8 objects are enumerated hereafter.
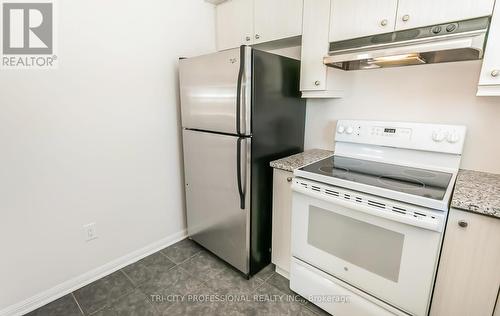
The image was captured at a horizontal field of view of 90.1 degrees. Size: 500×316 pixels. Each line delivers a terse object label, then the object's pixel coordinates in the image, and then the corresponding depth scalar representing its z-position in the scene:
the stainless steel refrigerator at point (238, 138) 1.67
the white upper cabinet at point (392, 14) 1.19
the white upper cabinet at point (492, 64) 1.14
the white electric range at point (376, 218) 1.18
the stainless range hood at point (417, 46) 1.16
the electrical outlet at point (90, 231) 1.86
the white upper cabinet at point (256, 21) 1.88
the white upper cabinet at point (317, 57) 1.69
